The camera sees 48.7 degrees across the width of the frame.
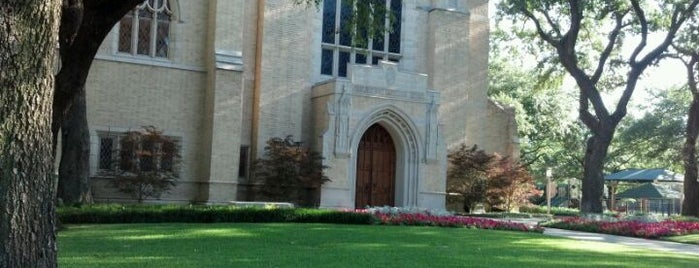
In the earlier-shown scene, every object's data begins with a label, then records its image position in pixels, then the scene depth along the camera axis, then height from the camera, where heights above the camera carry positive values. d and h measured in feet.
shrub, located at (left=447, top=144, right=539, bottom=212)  91.81 +1.63
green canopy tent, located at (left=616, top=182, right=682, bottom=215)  122.31 +0.69
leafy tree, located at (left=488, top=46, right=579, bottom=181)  178.60 +16.74
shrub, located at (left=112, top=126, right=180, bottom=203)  76.07 +1.48
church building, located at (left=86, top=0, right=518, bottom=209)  80.84 +9.91
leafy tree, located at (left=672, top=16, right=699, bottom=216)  103.55 +9.67
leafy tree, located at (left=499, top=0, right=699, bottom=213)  92.89 +19.39
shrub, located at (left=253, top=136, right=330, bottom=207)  81.05 +1.42
